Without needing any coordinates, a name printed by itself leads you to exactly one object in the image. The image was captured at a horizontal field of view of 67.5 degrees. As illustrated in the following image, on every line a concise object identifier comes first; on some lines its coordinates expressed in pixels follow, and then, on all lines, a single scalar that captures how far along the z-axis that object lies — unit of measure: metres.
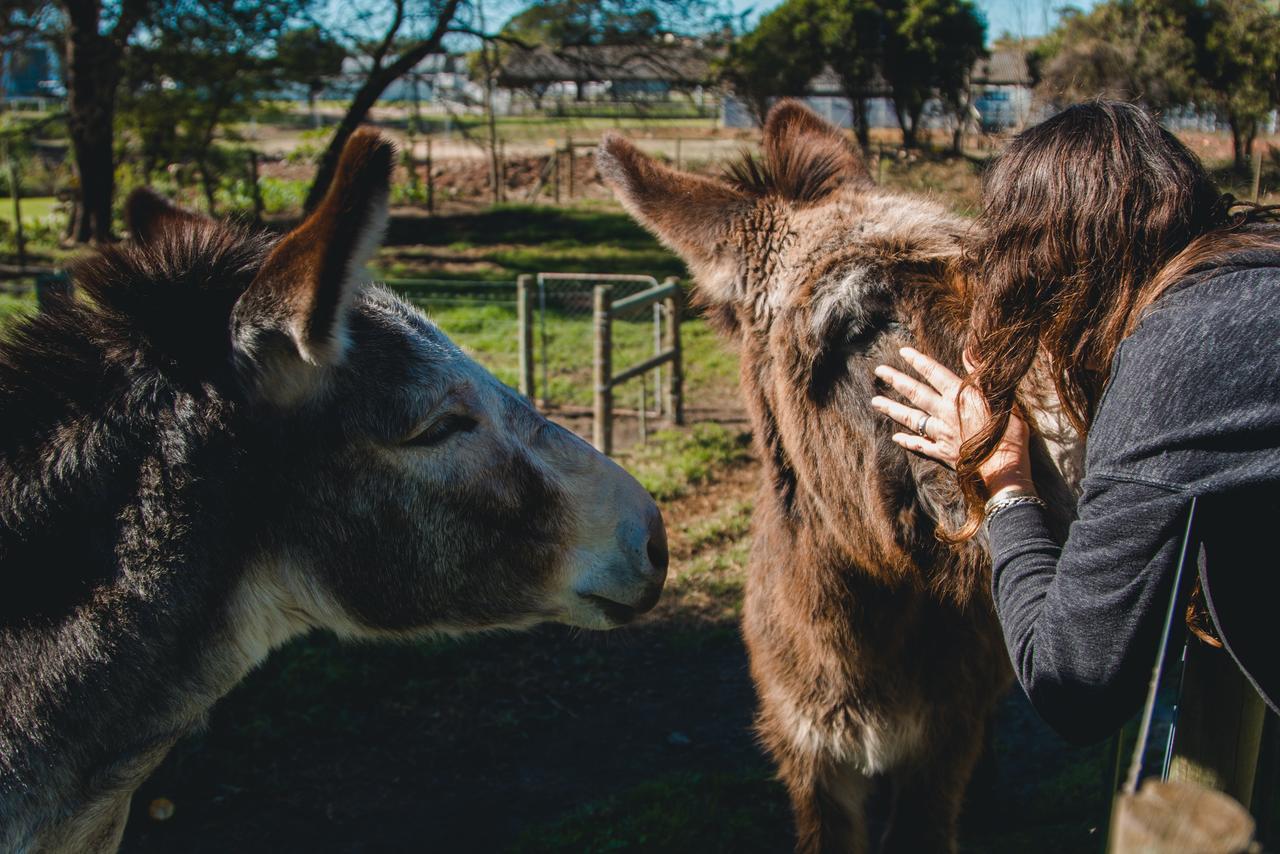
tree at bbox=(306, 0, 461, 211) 17.28
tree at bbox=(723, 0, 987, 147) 23.75
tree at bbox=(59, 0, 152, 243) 14.81
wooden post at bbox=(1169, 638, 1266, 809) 2.09
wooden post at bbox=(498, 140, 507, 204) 27.02
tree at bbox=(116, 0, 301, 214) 16.50
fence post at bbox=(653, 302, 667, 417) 10.17
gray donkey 1.89
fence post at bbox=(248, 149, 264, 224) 21.19
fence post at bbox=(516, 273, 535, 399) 9.55
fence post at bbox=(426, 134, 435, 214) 23.69
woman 1.42
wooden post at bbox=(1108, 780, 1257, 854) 0.79
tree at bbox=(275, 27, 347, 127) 18.27
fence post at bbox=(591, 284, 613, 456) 8.59
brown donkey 2.62
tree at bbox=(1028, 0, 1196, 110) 11.42
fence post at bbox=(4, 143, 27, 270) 17.52
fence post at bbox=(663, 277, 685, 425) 9.67
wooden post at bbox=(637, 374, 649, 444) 9.28
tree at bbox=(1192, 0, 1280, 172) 12.05
